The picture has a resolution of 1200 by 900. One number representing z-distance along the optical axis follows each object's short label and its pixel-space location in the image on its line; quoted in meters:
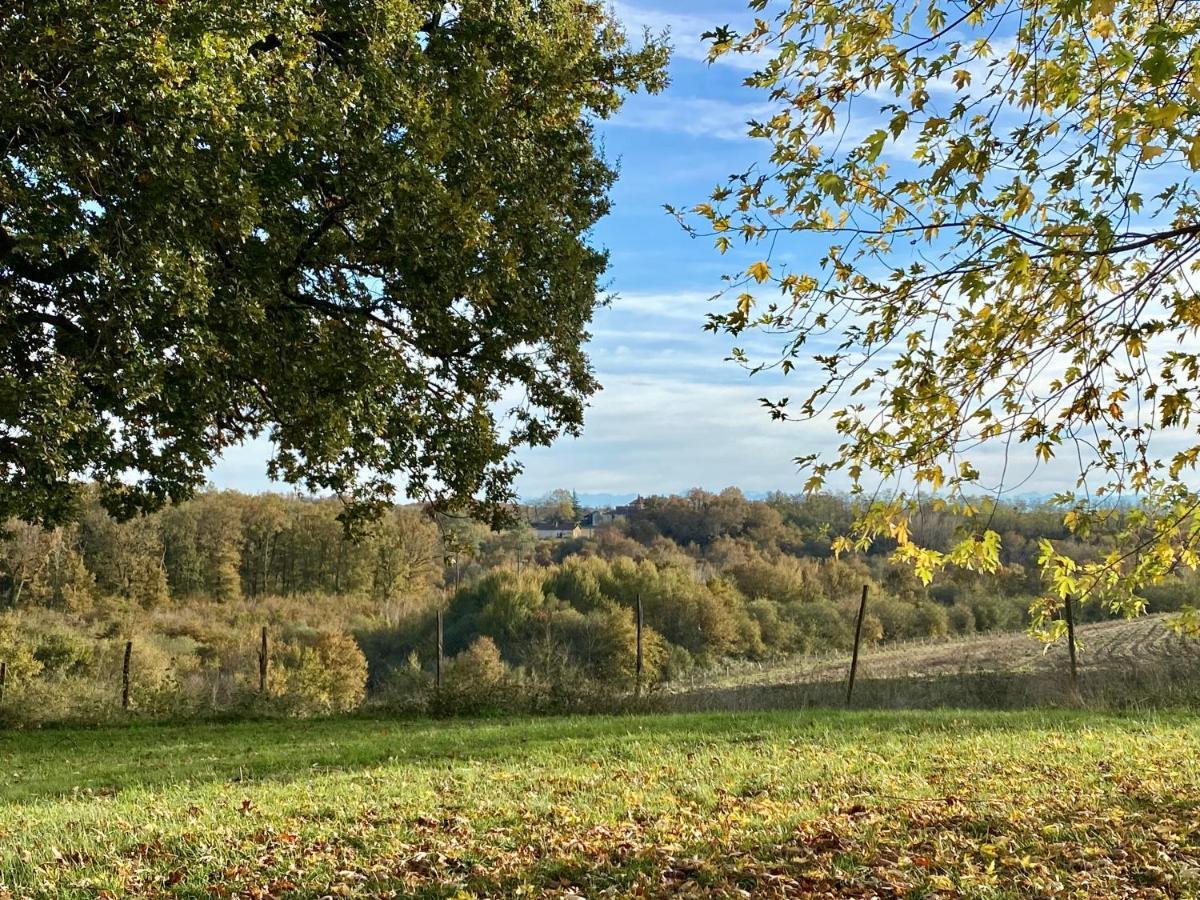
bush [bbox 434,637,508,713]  16.42
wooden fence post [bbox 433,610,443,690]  18.58
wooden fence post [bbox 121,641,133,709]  17.31
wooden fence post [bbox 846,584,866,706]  15.37
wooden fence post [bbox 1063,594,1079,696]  13.26
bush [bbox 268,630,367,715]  18.02
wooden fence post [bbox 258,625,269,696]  18.03
